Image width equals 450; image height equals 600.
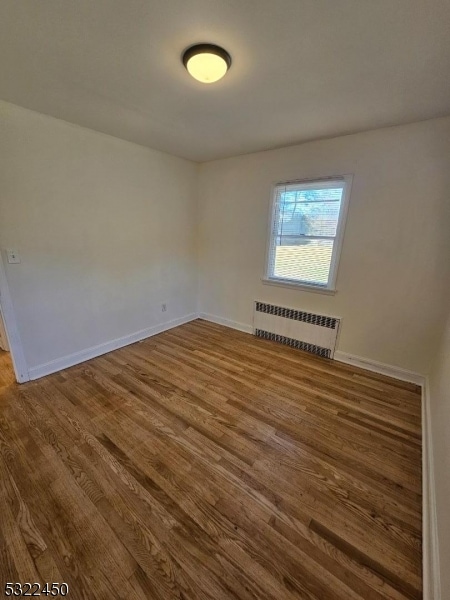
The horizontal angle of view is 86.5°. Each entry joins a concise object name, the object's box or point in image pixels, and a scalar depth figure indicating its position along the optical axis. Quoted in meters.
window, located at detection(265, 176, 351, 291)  2.70
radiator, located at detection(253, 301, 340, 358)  2.95
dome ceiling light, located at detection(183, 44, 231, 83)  1.38
